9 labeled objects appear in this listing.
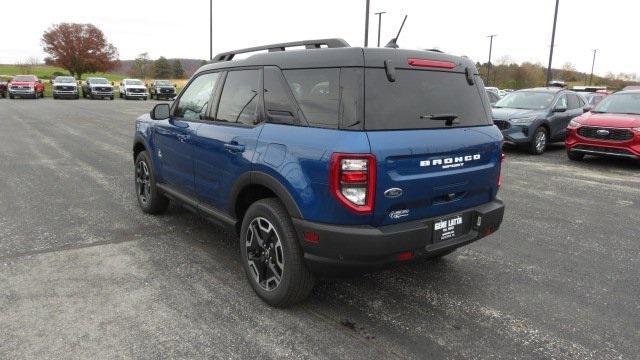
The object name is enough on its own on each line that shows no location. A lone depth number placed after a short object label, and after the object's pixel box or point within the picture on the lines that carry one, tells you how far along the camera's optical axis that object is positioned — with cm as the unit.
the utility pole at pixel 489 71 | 5778
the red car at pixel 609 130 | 956
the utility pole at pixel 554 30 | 2880
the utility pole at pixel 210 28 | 3784
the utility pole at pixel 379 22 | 3760
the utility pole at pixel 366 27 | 2061
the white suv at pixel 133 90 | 3741
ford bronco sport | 285
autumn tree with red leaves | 7262
